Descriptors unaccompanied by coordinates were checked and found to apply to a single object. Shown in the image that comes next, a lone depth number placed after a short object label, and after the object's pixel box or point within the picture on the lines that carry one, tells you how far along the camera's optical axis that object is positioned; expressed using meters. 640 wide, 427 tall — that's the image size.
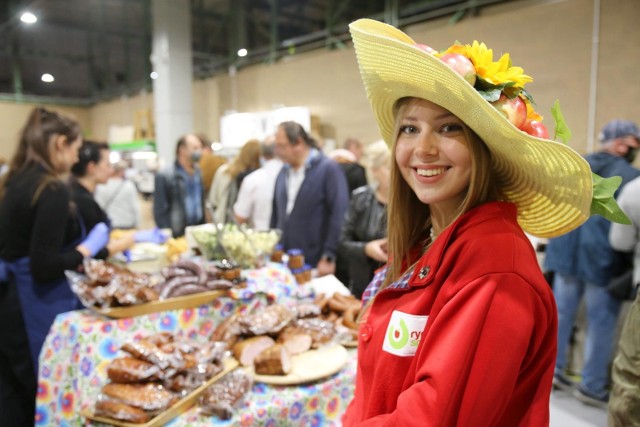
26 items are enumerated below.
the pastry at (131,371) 1.58
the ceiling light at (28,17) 9.45
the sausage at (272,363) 1.75
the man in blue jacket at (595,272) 3.22
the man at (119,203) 5.11
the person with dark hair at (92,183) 2.69
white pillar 8.69
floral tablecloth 1.64
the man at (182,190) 4.59
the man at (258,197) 4.01
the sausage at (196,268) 2.21
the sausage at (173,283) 2.11
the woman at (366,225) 2.90
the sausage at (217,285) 2.18
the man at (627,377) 1.45
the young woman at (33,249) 2.20
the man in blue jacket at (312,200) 3.47
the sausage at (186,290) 2.12
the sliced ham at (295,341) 1.91
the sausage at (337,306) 2.30
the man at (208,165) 5.27
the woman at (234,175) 4.71
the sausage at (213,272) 2.27
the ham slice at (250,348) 1.83
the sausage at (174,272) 2.20
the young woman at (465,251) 0.79
